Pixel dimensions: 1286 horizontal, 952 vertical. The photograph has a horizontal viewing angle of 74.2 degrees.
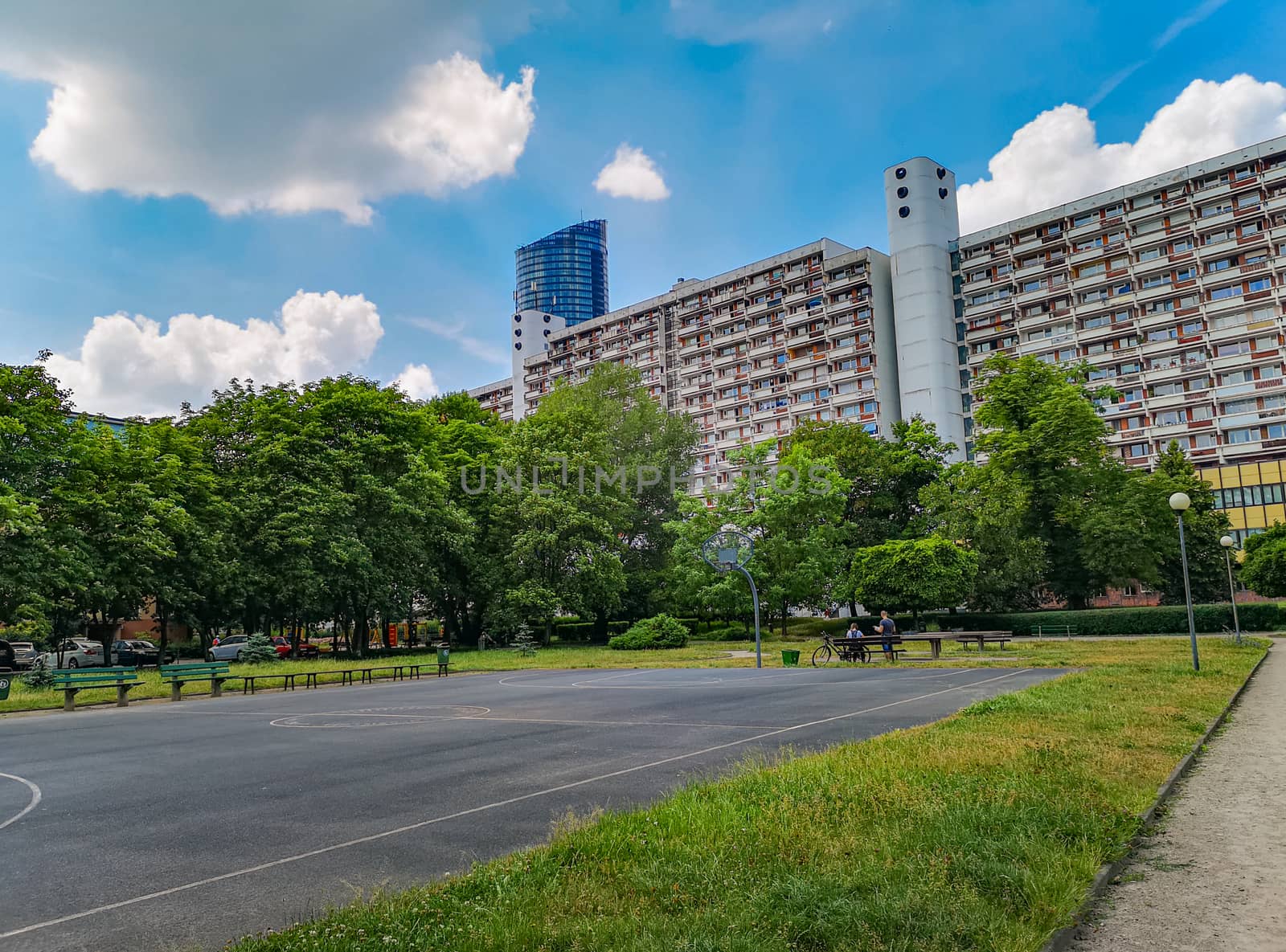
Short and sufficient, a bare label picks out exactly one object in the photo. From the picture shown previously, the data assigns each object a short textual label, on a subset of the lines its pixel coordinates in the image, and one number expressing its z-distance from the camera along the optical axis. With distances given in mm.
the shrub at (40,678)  24766
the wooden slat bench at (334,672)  26500
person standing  28188
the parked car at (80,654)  40469
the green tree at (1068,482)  43062
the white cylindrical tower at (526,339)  122625
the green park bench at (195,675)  22875
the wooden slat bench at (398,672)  28297
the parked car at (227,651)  42412
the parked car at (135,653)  41781
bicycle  28453
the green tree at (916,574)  40906
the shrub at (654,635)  43250
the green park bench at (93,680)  20750
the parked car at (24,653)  39031
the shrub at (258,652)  35562
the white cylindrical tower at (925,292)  79562
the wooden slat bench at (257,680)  25125
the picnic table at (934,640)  29328
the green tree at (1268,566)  44562
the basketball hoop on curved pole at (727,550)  46250
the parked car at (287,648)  45906
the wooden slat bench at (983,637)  30281
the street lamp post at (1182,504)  18648
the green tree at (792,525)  45438
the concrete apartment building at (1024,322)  67062
